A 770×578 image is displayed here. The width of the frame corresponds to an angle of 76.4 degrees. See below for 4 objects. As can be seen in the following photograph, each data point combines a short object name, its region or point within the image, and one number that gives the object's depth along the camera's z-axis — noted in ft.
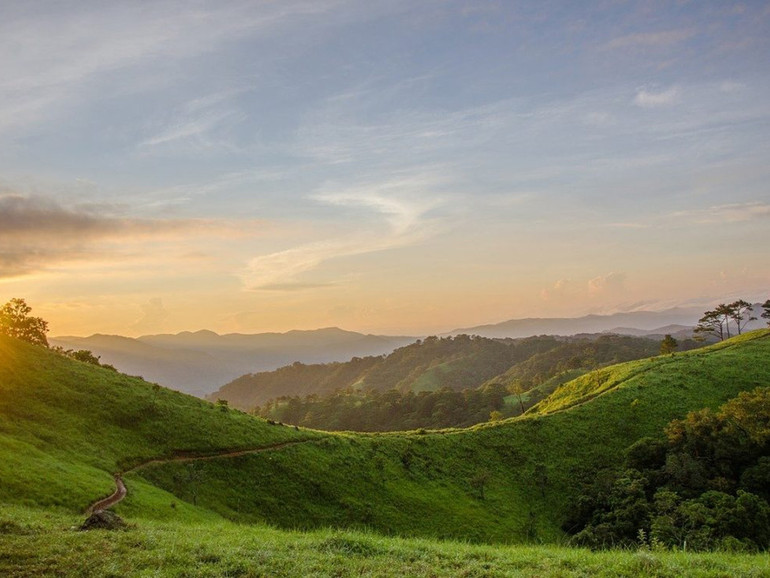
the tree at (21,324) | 285.43
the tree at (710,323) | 463.83
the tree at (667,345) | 448.65
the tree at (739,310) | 453.99
